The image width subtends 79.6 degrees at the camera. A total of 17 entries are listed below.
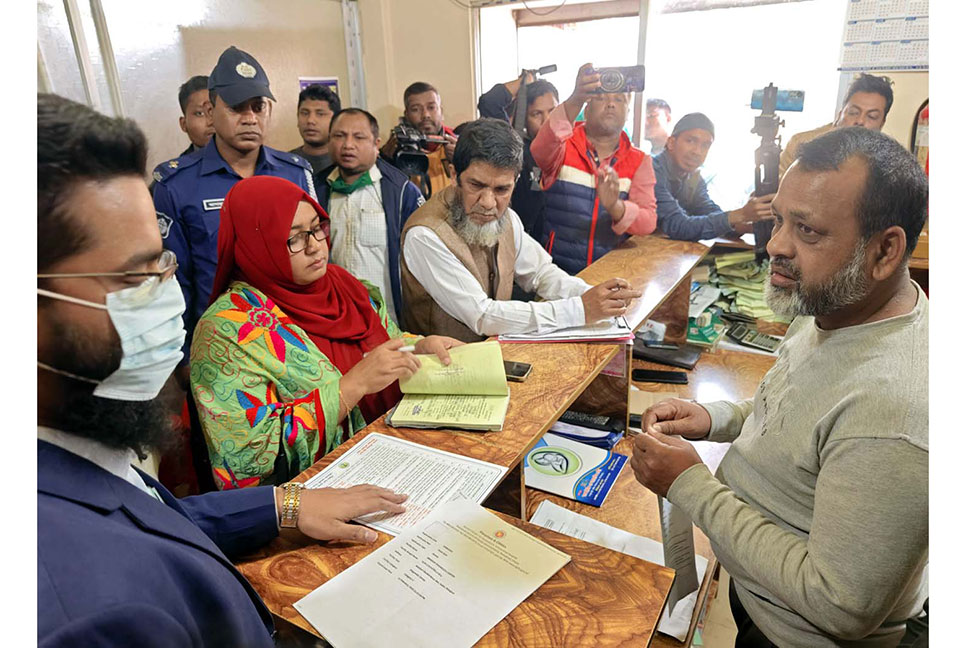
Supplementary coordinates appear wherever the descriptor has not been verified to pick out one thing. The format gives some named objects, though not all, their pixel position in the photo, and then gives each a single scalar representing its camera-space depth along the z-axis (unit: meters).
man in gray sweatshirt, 0.83
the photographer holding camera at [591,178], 2.74
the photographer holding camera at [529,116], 2.97
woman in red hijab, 1.29
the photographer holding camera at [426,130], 3.75
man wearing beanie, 2.94
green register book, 1.34
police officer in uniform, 2.35
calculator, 2.64
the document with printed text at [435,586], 0.80
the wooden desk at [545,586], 0.81
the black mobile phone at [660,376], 2.38
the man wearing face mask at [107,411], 0.51
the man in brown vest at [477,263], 1.90
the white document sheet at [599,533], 1.45
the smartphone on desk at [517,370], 1.57
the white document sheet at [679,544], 1.20
